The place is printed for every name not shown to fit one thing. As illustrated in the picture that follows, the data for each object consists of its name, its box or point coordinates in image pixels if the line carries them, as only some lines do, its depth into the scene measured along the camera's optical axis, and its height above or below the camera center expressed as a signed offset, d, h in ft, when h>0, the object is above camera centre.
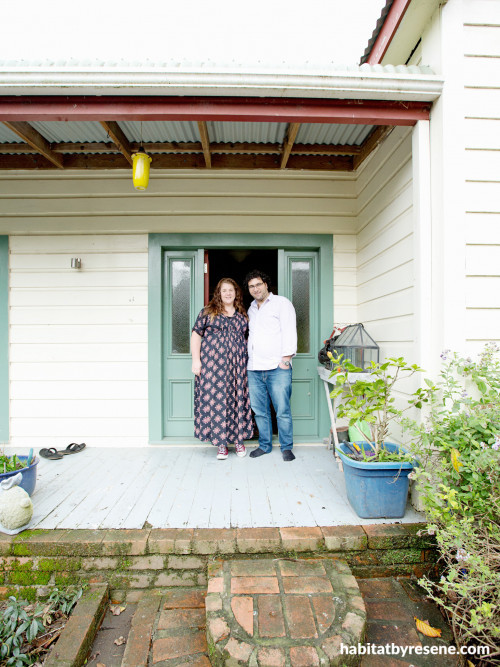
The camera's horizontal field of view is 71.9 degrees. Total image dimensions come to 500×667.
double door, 10.93 +0.31
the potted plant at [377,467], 6.21 -2.33
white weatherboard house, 9.30 +2.78
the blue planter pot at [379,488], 6.19 -2.73
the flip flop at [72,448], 10.01 -3.23
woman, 9.52 -0.92
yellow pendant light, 8.02 +4.00
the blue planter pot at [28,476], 6.59 -2.73
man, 9.52 -0.55
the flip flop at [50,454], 9.63 -3.22
